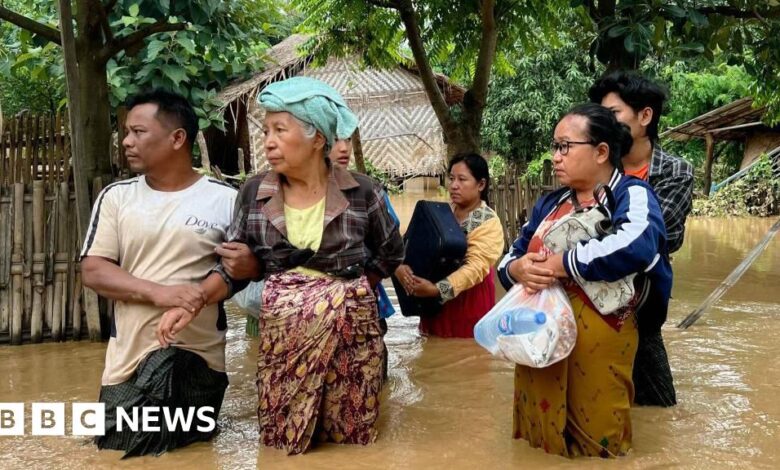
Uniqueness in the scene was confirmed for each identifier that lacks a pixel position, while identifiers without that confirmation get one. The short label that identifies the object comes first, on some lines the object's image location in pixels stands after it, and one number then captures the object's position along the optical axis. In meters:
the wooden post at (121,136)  5.19
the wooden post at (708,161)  19.41
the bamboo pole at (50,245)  5.38
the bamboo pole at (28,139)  7.84
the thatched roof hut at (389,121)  19.48
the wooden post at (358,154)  9.95
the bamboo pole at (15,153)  7.98
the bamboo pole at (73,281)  5.41
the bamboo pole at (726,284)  5.92
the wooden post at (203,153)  11.74
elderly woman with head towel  3.17
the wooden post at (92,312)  5.43
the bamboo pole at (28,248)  5.34
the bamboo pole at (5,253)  5.32
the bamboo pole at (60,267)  5.37
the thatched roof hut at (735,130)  18.34
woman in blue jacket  3.00
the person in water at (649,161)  3.62
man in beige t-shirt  3.22
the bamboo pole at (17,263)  5.31
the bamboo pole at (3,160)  7.99
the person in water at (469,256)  5.23
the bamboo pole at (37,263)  5.34
